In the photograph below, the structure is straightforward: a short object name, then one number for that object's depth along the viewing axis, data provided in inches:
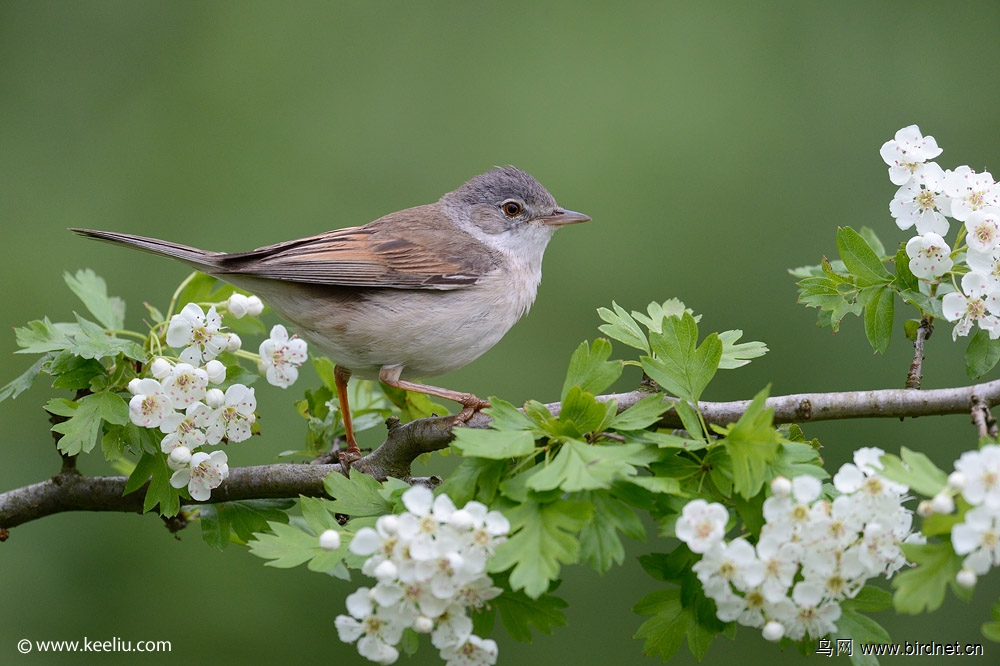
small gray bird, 290.2
